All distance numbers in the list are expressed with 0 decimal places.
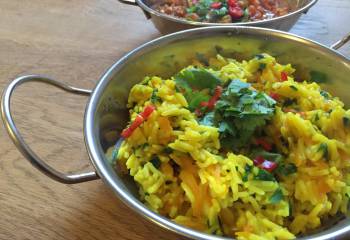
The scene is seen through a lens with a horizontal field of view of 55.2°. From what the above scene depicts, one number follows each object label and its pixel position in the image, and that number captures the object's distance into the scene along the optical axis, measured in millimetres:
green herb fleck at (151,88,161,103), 175
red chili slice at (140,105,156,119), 165
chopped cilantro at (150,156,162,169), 159
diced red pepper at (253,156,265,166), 157
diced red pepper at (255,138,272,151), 165
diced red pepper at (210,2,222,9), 292
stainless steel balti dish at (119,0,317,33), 239
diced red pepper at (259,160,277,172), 155
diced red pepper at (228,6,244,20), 284
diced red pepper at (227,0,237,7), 293
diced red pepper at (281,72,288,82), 189
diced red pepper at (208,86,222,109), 178
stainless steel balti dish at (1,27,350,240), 148
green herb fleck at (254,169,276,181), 148
